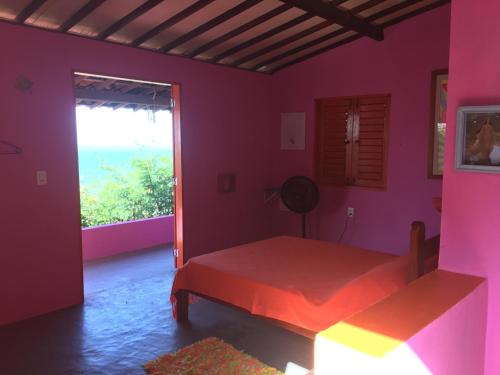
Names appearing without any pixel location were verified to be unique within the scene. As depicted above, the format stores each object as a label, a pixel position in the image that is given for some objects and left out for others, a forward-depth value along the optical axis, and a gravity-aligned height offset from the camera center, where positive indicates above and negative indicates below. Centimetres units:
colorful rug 297 -154
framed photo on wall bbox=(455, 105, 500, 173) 171 +5
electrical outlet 559 -81
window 530 +14
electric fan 545 -57
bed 282 -96
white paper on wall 598 +29
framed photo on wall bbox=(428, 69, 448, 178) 471 +34
